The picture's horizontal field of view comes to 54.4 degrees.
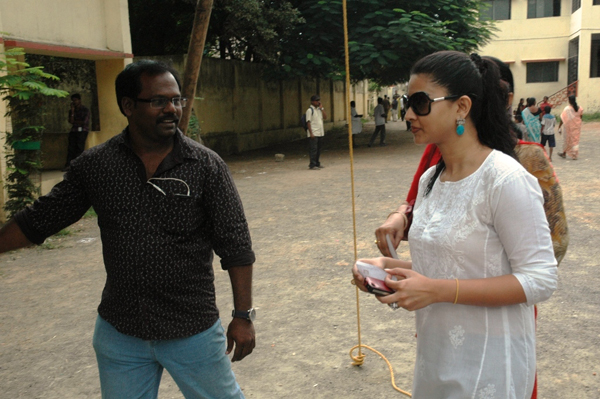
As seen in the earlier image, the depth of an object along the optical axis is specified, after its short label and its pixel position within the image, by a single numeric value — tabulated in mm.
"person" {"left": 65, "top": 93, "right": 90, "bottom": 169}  12453
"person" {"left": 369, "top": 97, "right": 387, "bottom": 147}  19844
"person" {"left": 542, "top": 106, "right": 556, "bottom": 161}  13796
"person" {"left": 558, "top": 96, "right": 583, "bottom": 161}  14078
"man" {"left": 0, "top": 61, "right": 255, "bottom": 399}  2131
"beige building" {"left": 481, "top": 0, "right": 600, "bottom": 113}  31734
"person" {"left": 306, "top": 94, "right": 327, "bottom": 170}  14070
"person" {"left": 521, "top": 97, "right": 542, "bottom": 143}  11180
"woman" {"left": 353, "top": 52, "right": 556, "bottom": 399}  1610
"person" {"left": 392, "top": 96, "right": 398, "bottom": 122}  36938
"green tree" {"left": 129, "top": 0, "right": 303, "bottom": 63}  15875
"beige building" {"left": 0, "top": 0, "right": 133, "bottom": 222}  9141
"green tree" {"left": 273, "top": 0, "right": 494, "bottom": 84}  16062
